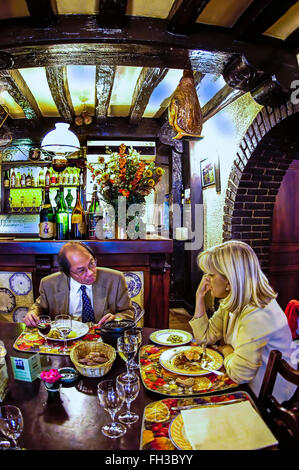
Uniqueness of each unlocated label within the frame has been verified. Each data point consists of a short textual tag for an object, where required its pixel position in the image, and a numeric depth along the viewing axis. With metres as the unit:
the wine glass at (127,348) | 1.33
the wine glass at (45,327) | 1.68
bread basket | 1.32
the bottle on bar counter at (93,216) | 3.53
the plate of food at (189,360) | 1.36
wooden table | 0.96
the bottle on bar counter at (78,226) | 3.33
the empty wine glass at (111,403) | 1.02
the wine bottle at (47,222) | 3.20
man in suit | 2.23
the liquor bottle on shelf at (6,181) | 6.18
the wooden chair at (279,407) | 0.98
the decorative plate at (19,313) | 3.25
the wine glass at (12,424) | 0.95
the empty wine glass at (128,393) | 1.06
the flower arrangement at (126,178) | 3.15
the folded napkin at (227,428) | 0.92
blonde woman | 1.39
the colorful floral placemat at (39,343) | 1.60
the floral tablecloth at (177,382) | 1.22
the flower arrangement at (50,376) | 1.17
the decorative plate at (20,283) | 3.22
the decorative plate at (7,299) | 3.24
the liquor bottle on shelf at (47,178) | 6.08
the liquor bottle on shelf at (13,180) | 6.16
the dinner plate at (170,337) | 1.65
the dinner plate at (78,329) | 1.71
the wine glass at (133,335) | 1.41
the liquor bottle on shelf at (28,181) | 6.07
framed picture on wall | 4.38
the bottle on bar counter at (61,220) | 3.39
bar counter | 3.06
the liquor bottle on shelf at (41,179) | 6.13
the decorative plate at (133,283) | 3.22
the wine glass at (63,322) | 1.75
